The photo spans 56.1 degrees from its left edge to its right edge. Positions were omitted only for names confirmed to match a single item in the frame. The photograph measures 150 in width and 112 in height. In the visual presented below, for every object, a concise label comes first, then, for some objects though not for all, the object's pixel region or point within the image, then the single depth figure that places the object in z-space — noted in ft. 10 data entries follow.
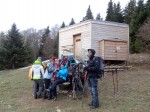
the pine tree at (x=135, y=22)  54.44
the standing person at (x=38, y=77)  17.25
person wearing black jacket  13.72
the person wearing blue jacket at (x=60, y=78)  15.91
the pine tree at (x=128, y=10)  74.94
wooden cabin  29.46
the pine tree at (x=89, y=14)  100.10
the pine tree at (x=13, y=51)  49.35
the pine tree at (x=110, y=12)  81.53
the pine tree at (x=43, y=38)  92.02
